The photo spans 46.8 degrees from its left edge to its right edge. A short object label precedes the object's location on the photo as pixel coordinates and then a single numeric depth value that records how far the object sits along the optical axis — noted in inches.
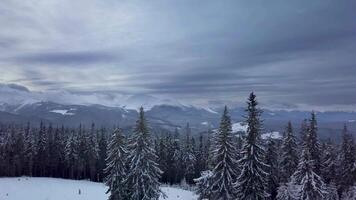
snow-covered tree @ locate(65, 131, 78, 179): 4379.9
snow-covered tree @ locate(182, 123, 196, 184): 4411.9
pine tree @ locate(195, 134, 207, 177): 4480.3
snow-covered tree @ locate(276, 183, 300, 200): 1961.1
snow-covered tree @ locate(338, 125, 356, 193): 2341.3
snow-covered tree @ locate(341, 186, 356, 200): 2155.0
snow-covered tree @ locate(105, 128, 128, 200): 1875.0
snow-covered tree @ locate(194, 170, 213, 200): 1566.2
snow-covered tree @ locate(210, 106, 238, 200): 1461.6
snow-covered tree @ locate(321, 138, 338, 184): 2539.4
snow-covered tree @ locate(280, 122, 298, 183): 2380.7
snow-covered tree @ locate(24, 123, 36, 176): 4372.5
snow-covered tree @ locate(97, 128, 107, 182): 4387.3
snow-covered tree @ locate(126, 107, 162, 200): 1744.6
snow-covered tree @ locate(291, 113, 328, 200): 1768.0
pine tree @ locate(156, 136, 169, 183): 4311.8
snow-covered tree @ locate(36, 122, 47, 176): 4480.8
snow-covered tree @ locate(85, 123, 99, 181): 4404.5
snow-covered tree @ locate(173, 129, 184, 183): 4426.7
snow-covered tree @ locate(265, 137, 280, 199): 2205.7
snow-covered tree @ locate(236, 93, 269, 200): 1347.2
